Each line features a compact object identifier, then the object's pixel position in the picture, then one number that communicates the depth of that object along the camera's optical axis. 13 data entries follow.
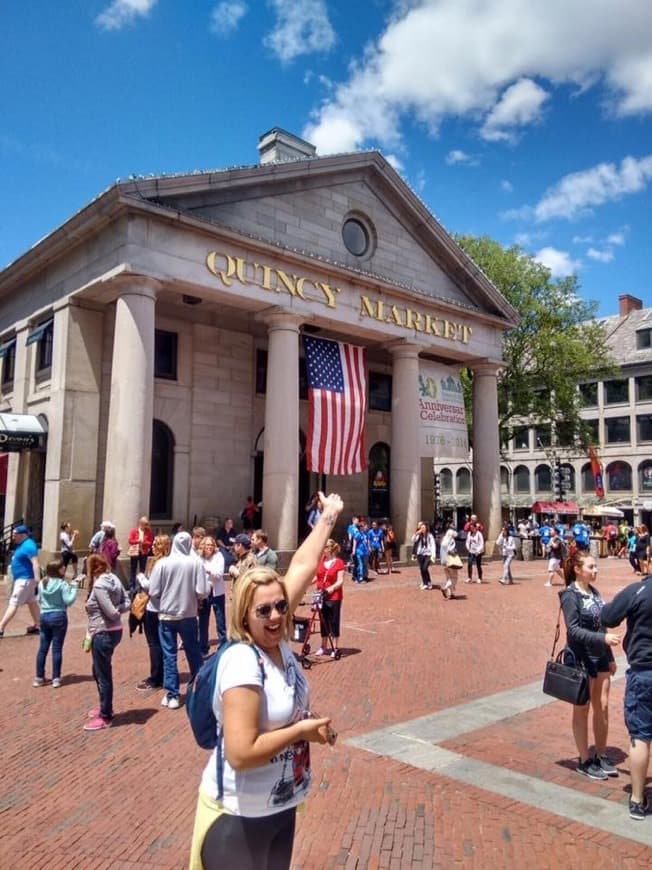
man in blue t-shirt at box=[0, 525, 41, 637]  10.60
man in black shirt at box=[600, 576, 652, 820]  4.80
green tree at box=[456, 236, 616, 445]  35.06
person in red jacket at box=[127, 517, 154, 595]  15.33
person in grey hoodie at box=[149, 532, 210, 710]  7.48
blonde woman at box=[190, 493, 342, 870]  2.41
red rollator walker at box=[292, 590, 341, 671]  9.72
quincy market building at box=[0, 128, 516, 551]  17.19
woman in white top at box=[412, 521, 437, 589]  17.36
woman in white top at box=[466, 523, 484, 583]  18.97
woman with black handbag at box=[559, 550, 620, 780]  5.50
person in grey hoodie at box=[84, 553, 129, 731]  6.82
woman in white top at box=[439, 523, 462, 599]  16.03
